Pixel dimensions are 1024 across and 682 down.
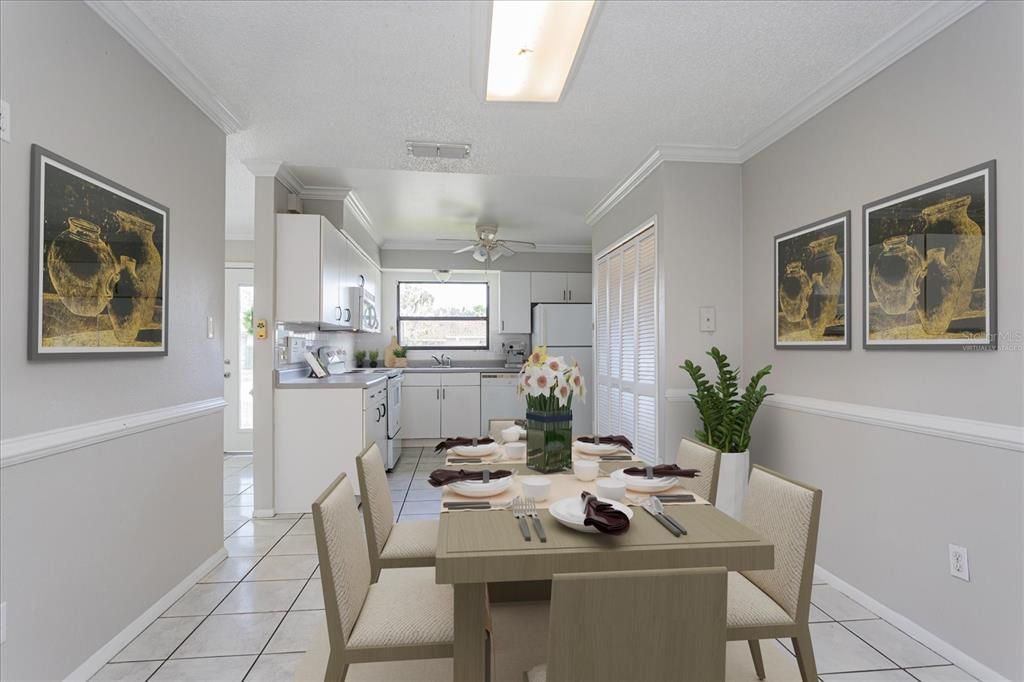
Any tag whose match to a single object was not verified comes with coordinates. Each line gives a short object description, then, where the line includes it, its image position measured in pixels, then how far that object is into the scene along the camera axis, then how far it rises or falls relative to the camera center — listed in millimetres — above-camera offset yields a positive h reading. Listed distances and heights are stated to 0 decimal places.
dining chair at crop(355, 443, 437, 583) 1882 -750
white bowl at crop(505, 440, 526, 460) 2195 -462
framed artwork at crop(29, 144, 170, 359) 1659 +274
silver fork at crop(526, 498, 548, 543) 1285 -480
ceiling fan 5492 +1043
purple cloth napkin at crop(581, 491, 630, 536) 1255 -434
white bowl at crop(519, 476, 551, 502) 1596 -452
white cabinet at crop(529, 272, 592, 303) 6832 +724
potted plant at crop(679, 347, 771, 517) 2936 -486
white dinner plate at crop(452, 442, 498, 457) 2201 -462
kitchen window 7066 +366
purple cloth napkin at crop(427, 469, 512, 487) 1701 -452
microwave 4941 +351
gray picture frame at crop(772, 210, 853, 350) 2459 +388
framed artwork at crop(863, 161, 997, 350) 1814 +304
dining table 1188 -493
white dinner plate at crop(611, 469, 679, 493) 1699 -464
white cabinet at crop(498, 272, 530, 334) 6773 +556
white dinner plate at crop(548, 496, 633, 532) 1329 -461
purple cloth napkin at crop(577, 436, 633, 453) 2357 -457
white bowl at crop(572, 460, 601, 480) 1816 -445
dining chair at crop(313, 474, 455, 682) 1309 -750
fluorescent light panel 1866 +1196
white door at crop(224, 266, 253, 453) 5785 -217
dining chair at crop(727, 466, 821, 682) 1440 -707
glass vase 1948 -367
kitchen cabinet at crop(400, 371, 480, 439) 6246 -755
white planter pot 2955 -788
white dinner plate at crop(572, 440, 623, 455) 2285 -469
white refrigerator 6555 +114
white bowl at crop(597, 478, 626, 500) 1568 -447
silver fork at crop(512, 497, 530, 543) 1318 -481
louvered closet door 3664 +0
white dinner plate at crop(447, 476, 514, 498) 1639 -464
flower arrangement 1885 -147
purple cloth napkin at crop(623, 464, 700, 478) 1739 -440
